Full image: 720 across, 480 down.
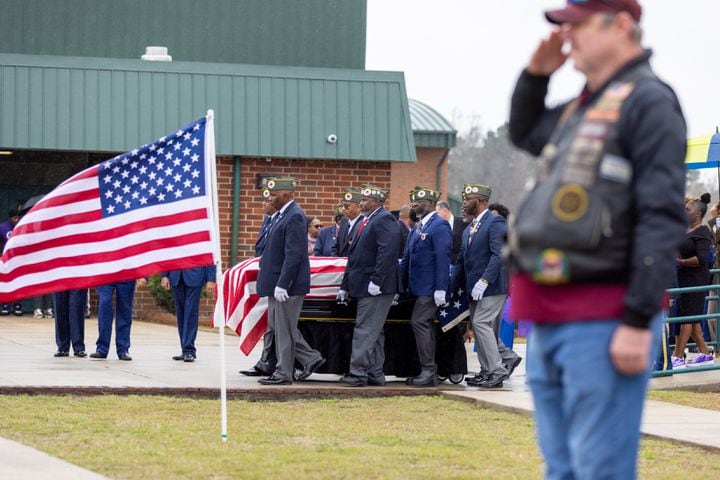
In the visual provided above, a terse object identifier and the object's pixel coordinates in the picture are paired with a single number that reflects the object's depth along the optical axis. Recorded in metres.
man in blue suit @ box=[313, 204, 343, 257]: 18.41
